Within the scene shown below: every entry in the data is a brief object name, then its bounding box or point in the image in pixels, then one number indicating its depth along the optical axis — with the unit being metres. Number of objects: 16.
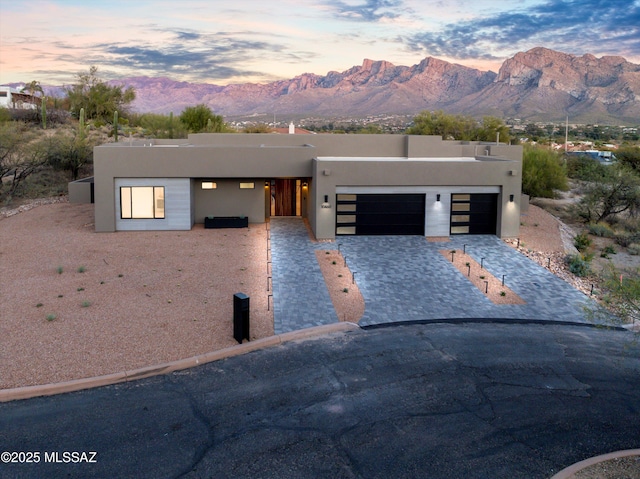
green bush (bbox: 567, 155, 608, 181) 33.72
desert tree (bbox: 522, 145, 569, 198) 36.72
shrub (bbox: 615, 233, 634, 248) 26.87
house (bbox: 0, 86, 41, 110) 68.94
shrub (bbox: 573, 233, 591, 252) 24.42
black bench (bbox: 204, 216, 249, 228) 25.11
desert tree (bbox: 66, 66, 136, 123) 57.84
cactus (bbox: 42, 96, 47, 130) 46.94
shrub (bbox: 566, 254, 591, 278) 19.62
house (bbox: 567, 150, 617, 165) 58.41
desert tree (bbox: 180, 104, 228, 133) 53.75
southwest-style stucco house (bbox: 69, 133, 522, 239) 23.44
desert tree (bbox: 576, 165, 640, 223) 32.16
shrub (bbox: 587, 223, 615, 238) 28.75
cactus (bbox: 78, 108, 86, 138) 37.96
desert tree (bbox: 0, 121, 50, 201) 30.66
